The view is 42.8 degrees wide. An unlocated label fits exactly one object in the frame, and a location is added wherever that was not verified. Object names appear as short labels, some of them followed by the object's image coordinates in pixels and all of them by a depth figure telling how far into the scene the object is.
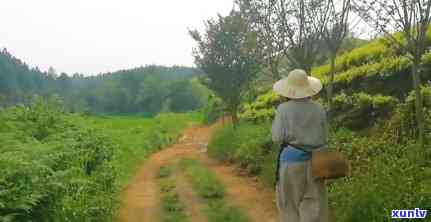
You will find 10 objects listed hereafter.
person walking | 5.80
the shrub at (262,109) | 17.97
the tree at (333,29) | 10.84
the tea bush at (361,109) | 10.84
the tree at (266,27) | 12.59
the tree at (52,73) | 81.88
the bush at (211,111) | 43.91
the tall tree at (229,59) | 19.50
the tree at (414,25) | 7.45
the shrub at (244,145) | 13.96
